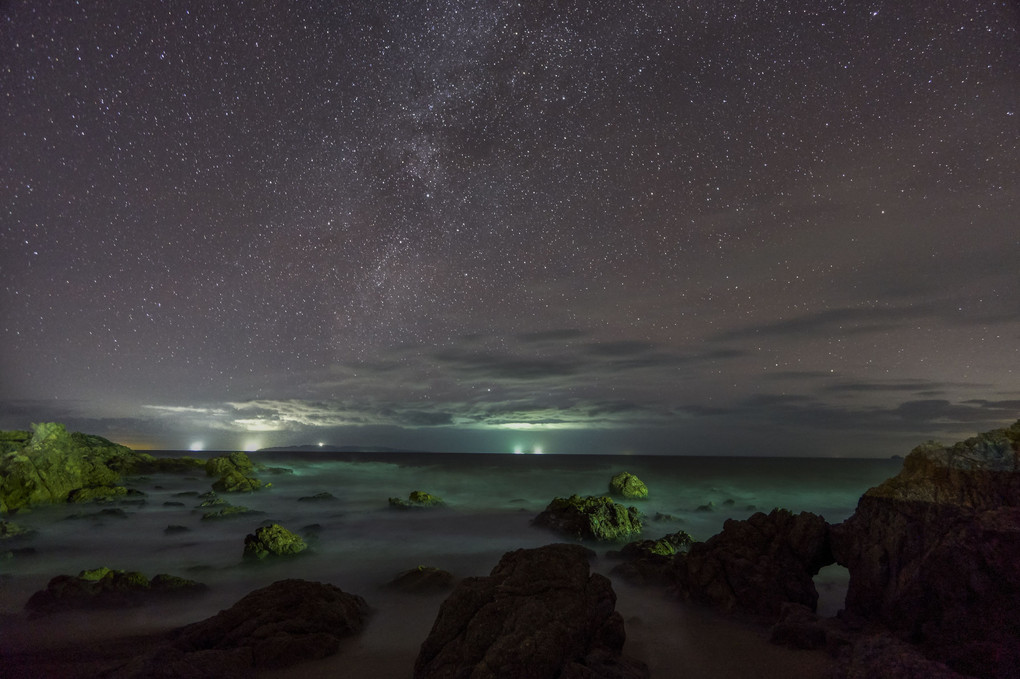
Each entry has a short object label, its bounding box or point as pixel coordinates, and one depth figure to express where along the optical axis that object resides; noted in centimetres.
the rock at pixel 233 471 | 3388
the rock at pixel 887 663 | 550
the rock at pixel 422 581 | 1169
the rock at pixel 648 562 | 1164
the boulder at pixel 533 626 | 568
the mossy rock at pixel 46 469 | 2431
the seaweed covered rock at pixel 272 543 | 1477
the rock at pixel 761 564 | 917
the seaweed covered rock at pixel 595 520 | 1748
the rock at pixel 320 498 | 3147
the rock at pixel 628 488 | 3189
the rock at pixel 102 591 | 948
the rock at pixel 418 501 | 2788
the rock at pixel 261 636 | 628
